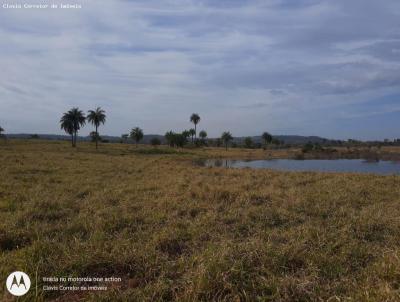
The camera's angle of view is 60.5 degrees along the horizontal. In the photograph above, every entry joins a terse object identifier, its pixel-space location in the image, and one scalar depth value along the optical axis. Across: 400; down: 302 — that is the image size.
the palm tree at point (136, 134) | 102.25
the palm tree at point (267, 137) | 131.25
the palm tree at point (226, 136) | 119.81
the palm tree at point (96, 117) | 88.56
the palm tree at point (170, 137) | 104.00
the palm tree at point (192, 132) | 119.46
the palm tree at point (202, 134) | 140.25
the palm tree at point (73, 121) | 84.94
